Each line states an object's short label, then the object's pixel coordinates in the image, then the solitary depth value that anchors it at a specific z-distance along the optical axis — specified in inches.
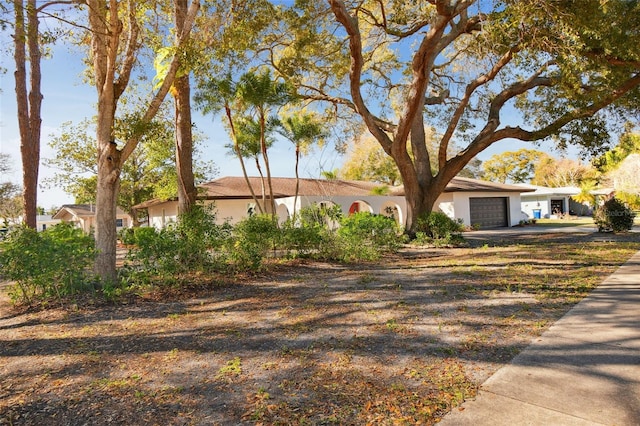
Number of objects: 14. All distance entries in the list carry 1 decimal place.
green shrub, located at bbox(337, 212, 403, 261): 433.1
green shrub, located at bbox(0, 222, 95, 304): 241.6
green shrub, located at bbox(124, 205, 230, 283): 276.7
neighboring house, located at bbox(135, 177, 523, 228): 858.8
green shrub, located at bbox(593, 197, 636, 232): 655.8
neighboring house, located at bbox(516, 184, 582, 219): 1320.1
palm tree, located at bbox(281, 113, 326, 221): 678.5
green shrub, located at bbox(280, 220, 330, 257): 406.0
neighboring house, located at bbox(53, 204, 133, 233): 1280.8
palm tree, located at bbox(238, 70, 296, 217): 554.6
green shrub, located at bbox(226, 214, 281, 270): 334.0
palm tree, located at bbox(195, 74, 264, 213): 526.6
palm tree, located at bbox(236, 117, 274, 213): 672.4
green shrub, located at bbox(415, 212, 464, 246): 565.6
